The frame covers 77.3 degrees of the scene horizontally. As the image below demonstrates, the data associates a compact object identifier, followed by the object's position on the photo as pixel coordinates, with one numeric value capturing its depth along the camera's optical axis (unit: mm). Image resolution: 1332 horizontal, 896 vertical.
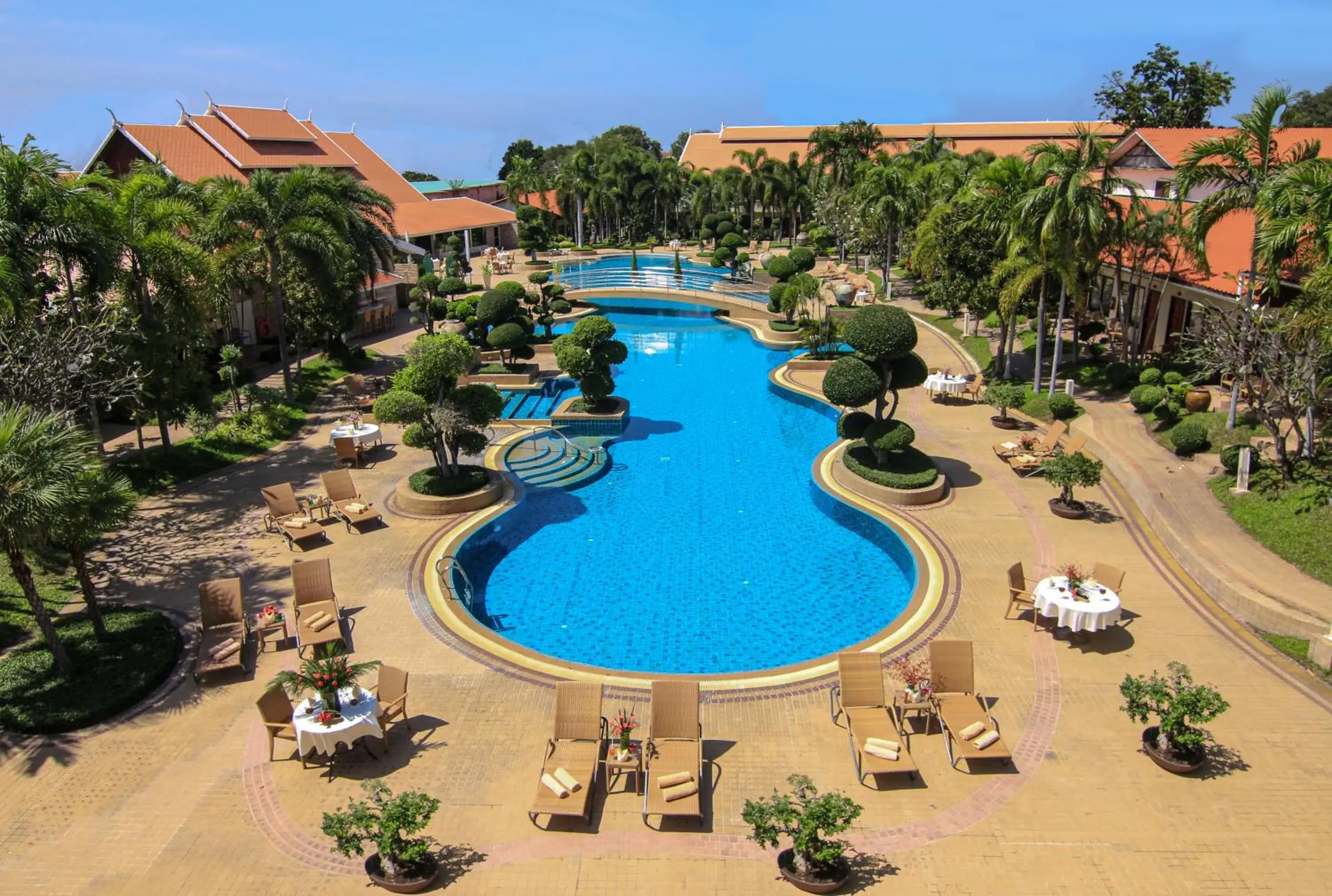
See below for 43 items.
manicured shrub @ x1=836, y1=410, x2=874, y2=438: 21984
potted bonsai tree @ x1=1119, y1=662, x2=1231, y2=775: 11062
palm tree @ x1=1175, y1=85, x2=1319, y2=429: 20375
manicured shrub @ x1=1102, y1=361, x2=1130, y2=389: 27141
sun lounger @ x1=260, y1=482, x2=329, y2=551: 18266
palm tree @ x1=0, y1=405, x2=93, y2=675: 11516
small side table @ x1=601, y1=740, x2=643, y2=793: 11227
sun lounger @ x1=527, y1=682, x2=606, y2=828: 10995
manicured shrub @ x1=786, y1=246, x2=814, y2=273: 47438
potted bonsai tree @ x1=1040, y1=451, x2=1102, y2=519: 18859
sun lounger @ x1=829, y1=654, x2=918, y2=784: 11750
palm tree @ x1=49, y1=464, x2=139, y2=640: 12125
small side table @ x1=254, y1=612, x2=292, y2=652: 14523
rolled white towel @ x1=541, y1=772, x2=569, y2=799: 10492
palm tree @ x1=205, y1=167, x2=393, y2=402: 26281
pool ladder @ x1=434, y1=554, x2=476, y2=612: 16641
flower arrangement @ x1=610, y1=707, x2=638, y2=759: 11320
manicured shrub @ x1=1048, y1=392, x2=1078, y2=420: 25141
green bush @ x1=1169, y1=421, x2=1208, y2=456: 20922
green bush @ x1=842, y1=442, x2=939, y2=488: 20531
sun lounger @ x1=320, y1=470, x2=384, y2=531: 19328
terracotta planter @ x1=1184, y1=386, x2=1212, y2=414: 23516
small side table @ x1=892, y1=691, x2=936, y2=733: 12195
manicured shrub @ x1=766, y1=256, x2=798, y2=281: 46875
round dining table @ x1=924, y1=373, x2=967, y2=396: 28500
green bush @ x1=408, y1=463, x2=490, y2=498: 20281
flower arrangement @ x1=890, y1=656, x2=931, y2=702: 12266
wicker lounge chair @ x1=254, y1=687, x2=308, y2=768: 11516
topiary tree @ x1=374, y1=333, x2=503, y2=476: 19375
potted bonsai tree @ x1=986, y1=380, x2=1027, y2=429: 25203
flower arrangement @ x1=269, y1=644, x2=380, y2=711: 11305
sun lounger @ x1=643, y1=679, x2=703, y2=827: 10867
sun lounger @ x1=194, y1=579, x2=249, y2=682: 14461
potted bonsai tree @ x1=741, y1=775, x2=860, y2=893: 9195
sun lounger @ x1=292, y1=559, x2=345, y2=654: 14898
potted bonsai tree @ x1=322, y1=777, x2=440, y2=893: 9281
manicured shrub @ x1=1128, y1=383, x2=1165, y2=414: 24000
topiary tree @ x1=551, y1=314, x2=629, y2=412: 26062
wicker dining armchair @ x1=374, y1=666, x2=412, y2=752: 12086
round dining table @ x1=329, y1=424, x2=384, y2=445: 23562
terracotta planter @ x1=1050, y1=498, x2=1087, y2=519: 19328
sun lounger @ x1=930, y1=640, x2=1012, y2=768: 11789
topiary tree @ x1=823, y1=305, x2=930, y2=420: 20438
